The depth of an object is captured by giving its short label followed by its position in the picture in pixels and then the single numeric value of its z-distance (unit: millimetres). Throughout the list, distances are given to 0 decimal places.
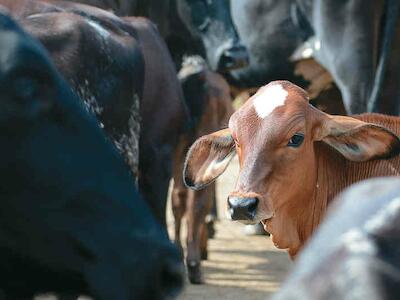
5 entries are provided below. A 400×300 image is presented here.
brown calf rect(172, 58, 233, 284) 12204
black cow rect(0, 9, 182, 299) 3872
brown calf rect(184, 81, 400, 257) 6897
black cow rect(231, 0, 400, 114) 12648
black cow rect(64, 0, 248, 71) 12999
